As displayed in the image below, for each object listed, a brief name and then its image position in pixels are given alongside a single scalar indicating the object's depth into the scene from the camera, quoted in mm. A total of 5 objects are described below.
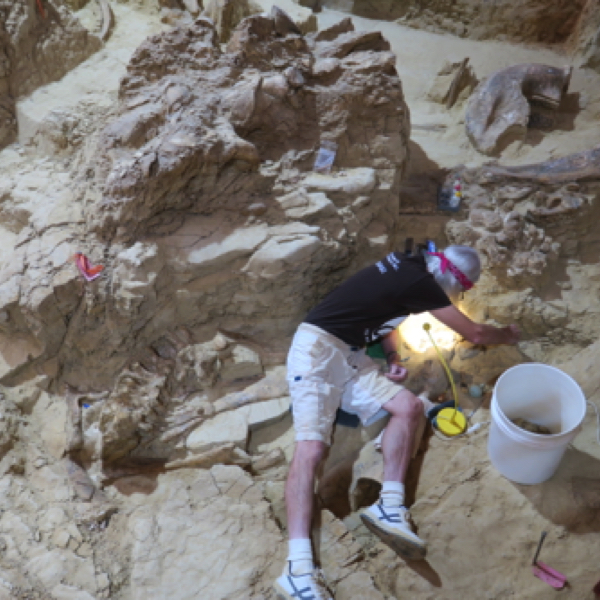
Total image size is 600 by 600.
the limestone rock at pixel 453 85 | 5754
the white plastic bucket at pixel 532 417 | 2523
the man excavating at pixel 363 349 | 2930
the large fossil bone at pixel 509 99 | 4980
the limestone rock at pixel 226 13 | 6234
